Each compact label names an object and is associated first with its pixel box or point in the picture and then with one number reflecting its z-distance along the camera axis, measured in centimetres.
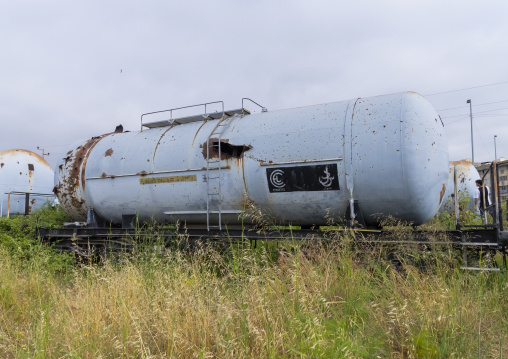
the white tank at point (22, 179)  1664
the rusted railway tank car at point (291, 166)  608
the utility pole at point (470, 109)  3368
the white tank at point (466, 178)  1487
